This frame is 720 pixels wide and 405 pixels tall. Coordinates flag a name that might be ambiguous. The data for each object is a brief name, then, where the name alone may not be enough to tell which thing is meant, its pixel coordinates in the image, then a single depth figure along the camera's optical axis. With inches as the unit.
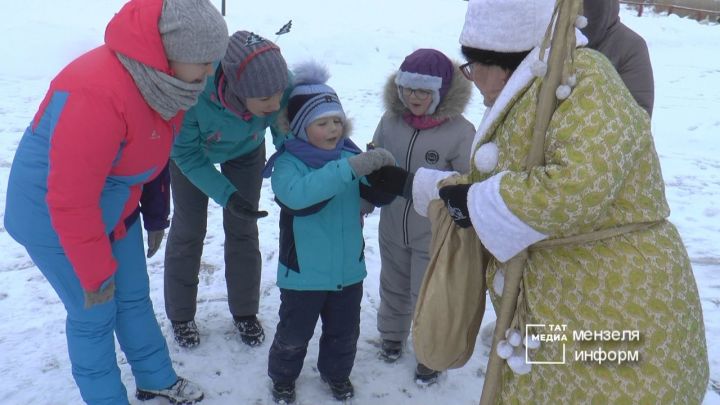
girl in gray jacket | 106.6
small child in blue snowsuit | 94.0
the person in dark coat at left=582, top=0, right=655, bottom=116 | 108.1
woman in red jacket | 75.4
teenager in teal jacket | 97.3
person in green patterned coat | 56.5
